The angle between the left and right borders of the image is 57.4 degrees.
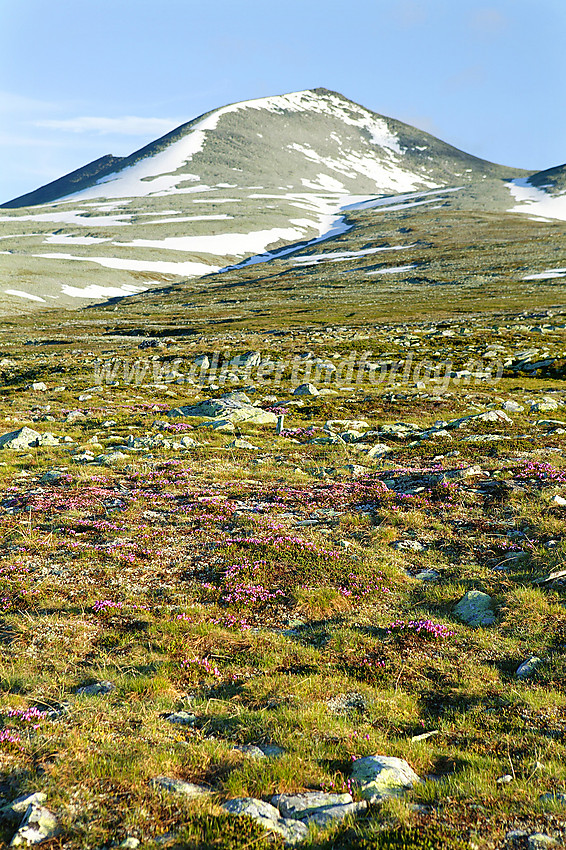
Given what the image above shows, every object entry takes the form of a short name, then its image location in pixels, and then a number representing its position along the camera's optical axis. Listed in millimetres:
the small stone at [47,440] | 22831
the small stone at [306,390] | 35969
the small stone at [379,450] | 20562
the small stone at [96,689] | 6754
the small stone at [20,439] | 22198
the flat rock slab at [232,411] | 28109
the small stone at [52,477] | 17059
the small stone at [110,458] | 19359
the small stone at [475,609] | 8680
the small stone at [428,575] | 10341
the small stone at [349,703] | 6621
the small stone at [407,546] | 11656
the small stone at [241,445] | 21998
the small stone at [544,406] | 28438
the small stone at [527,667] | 7172
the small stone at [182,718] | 6348
